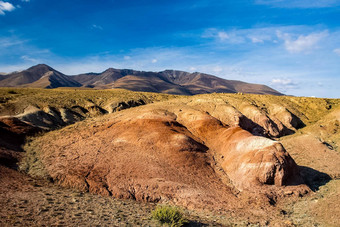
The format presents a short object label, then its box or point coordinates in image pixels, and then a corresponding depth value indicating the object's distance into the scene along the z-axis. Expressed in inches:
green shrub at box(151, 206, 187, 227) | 343.0
